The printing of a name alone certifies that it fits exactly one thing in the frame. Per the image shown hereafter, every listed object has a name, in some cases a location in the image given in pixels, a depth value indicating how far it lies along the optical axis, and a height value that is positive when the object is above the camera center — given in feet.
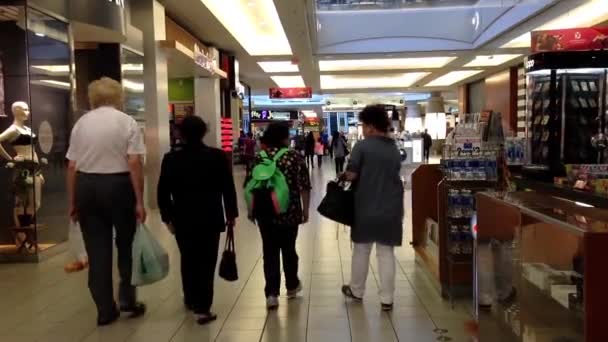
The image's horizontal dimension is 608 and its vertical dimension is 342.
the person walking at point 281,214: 13.94 -1.91
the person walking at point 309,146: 71.67 -1.79
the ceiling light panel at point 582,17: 33.81 +6.66
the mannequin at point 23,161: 21.12 -0.87
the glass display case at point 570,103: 25.67 +1.03
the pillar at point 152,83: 32.04 +2.78
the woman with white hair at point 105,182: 12.59 -0.99
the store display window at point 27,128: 20.94 +0.33
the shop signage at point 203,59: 40.21 +5.21
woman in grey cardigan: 13.71 -1.66
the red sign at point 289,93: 74.84 +4.84
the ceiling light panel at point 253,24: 37.32 +7.75
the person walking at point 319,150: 81.66 -2.56
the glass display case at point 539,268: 5.98 -1.77
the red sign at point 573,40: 26.68 +3.88
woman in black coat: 12.80 -1.48
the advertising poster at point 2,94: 21.33 +1.54
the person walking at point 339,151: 57.00 -1.96
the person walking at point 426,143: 75.68 -1.76
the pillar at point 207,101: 47.96 +2.59
